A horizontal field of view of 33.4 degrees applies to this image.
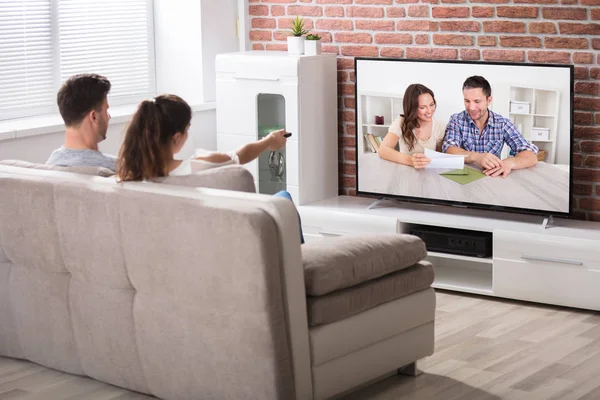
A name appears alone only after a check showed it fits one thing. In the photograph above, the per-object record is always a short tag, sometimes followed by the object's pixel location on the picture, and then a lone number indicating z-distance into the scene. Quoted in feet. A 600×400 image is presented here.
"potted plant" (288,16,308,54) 18.37
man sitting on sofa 12.28
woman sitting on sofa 11.16
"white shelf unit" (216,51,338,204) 17.92
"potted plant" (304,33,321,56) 18.28
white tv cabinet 15.06
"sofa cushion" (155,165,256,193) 11.14
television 15.64
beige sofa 10.25
